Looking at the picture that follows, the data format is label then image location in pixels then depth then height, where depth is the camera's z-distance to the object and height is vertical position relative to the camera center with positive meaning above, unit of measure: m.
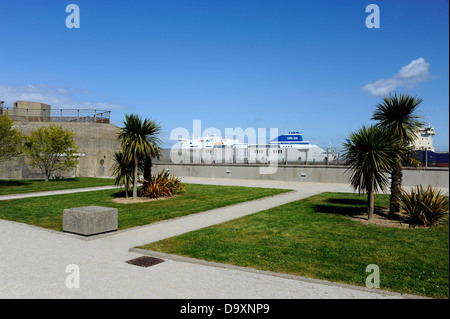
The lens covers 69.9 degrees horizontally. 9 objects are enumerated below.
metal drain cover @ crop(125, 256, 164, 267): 6.60 -2.13
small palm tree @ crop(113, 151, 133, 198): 15.68 -0.64
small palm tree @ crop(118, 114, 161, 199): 14.53 +0.93
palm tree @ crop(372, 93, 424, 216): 11.16 +1.50
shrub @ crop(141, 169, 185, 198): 16.22 -1.36
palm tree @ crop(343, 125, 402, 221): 10.26 +0.34
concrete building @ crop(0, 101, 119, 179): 31.61 +2.24
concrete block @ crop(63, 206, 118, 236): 8.87 -1.73
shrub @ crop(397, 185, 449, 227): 9.95 -1.32
